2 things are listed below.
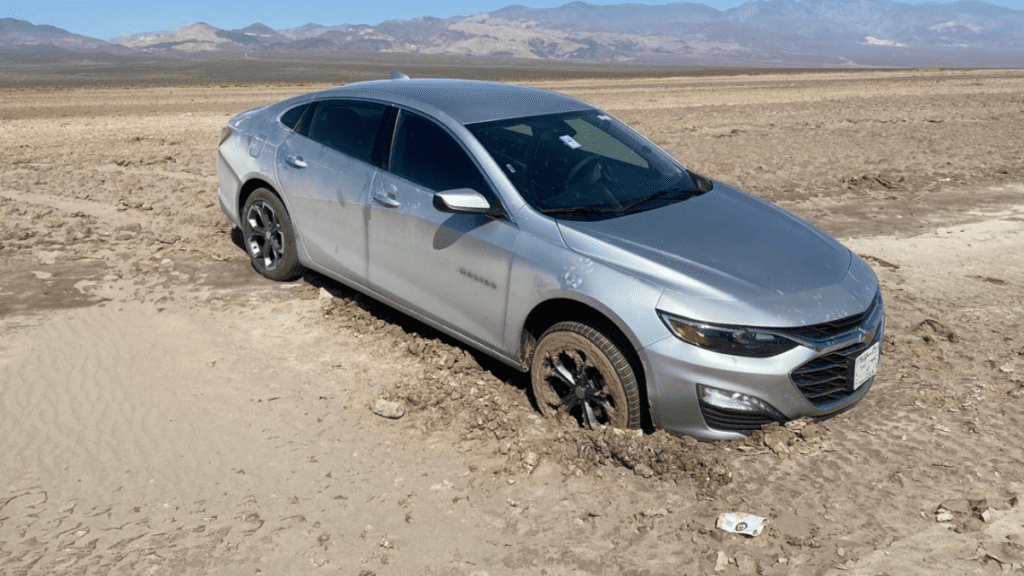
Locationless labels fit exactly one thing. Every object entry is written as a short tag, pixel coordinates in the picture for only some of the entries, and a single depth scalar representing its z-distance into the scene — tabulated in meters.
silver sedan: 4.04
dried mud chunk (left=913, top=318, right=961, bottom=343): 5.92
